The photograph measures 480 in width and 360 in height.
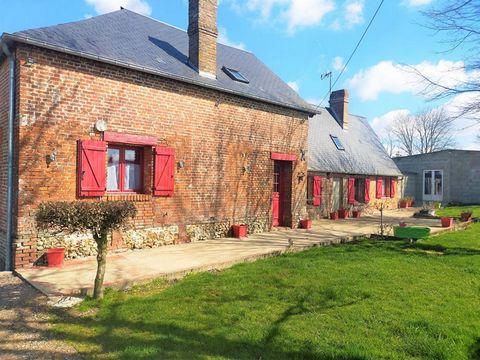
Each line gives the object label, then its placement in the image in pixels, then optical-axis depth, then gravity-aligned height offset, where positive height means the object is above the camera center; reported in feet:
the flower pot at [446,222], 44.52 -4.61
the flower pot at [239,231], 35.22 -4.82
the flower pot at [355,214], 60.55 -5.23
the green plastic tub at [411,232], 32.19 -4.35
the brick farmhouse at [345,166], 57.00 +2.86
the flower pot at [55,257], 23.26 -5.02
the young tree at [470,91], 28.16 +7.13
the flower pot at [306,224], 42.65 -4.90
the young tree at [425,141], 160.86 +18.91
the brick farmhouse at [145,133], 23.63 +3.72
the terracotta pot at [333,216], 56.85 -5.24
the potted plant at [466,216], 50.98 -4.44
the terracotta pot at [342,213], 58.39 -4.97
